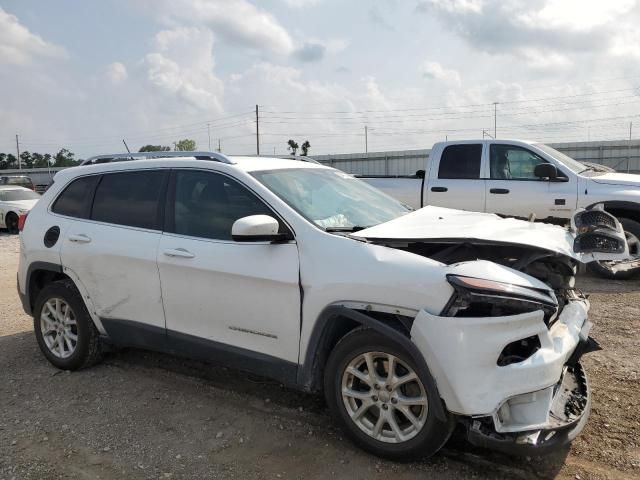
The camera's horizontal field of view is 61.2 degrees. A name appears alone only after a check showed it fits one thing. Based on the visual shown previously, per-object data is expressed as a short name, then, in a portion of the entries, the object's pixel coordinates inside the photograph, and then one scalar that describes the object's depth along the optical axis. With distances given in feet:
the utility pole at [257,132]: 172.14
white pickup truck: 25.00
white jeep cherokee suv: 9.11
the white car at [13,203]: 54.34
